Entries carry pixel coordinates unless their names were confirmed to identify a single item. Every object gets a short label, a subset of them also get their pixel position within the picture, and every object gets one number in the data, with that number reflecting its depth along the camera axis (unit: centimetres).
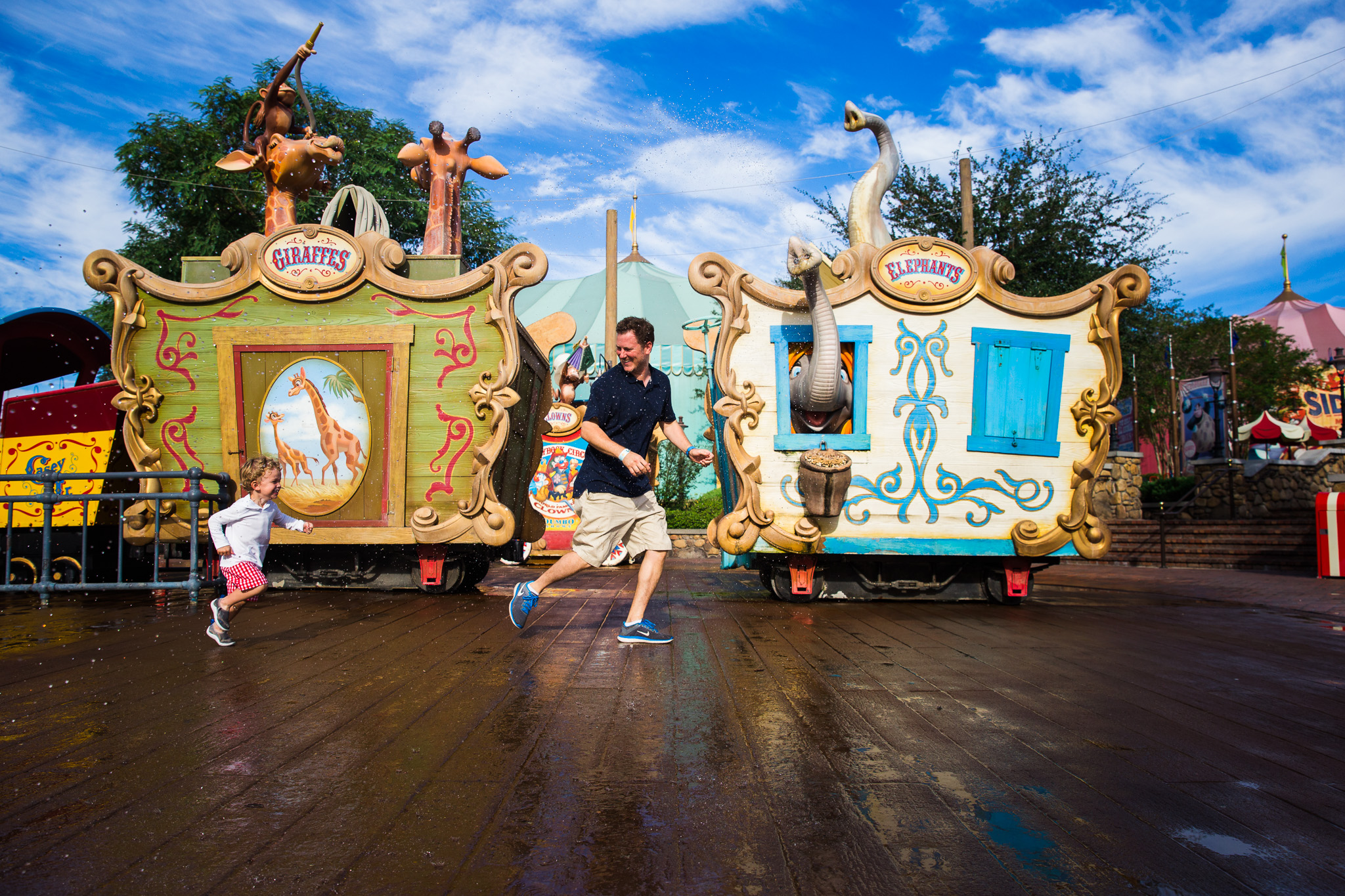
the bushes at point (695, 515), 1688
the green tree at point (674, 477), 1969
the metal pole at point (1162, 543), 1335
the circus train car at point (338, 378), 750
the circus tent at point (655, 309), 2377
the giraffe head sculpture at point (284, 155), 852
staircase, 1334
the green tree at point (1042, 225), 1619
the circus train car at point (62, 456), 773
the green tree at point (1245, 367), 3127
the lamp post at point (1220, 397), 1706
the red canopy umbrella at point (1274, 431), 1967
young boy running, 470
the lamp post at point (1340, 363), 2162
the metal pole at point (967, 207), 1388
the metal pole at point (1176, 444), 3010
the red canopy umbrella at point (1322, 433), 2155
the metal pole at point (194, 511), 621
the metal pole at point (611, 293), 1634
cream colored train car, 711
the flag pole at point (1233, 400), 1962
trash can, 1025
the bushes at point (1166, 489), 1986
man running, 450
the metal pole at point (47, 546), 629
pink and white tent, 4306
